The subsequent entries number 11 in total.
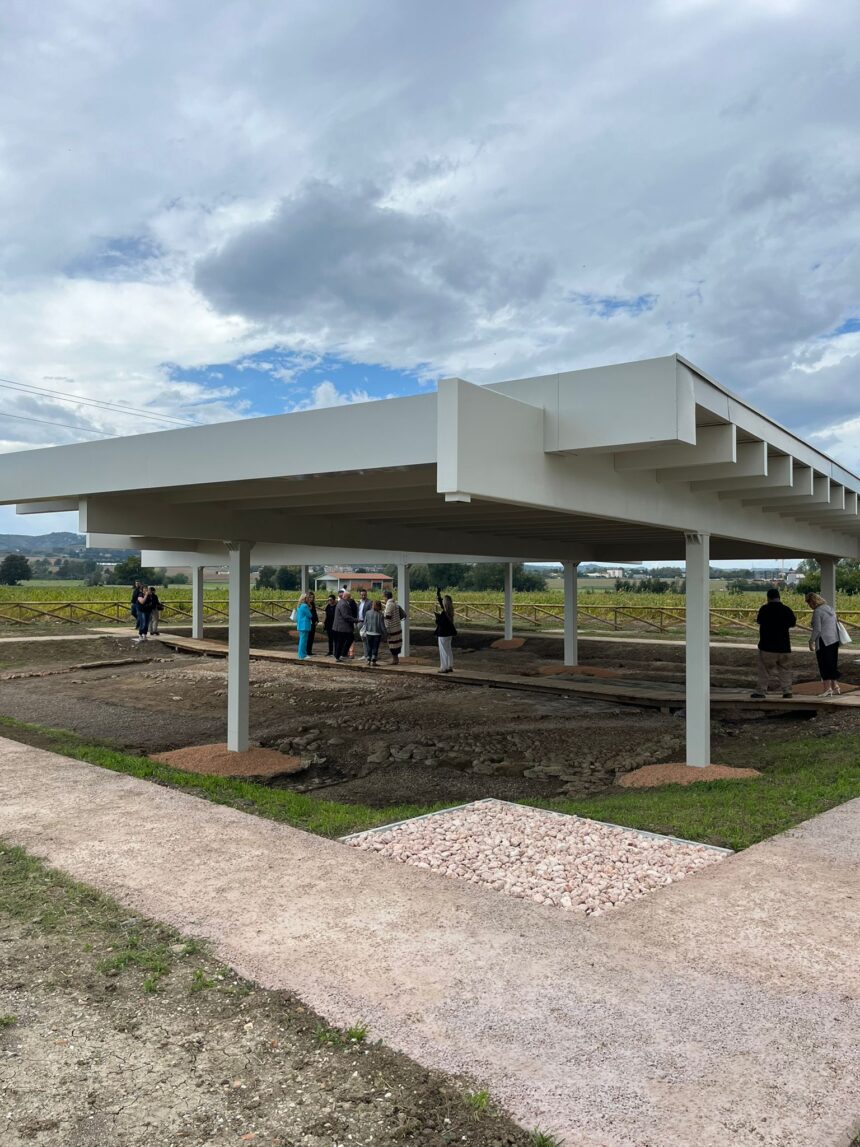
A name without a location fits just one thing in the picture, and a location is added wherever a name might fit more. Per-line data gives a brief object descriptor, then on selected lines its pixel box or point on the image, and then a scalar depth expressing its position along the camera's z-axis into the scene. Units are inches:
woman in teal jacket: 832.3
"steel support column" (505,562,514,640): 1025.5
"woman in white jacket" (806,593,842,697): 532.1
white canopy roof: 219.6
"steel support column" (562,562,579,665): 792.9
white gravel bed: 195.0
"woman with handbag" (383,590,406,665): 795.8
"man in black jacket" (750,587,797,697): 522.3
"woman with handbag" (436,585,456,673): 710.5
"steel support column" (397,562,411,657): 891.4
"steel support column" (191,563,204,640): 1039.6
